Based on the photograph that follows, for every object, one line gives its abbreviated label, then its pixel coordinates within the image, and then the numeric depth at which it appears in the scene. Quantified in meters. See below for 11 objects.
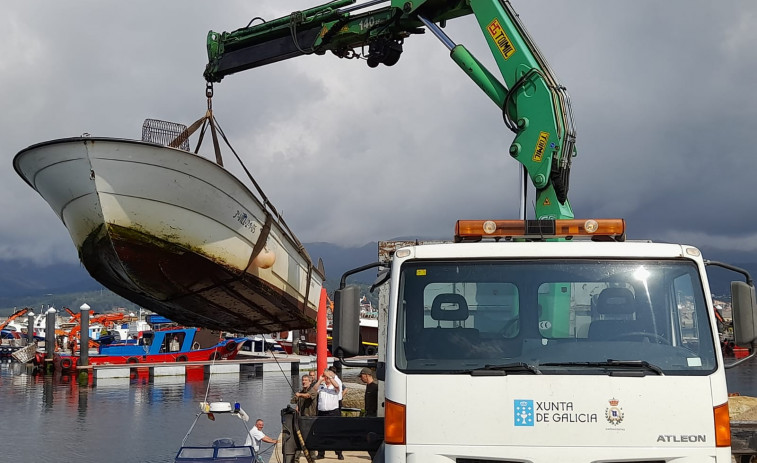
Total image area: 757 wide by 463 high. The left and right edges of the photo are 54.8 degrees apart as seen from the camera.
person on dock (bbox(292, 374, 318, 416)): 10.62
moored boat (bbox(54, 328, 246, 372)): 39.75
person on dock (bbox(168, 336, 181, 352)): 41.94
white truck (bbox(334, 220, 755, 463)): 4.08
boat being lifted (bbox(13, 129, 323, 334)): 9.52
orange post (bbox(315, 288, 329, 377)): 13.48
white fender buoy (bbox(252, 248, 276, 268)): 10.87
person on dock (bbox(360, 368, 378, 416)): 9.98
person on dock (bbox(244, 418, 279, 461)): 11.18
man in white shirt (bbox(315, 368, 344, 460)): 10.22
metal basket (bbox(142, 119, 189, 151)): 10.27
